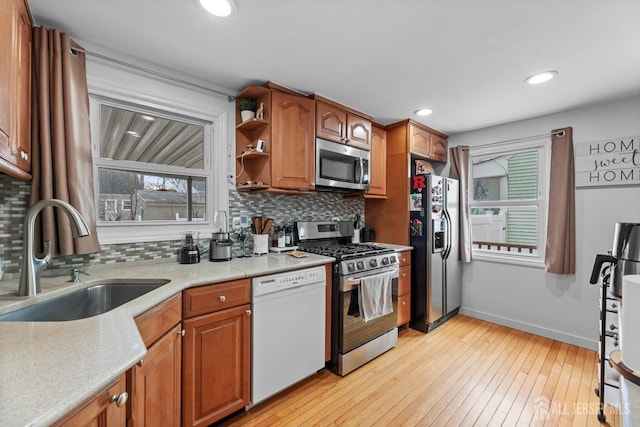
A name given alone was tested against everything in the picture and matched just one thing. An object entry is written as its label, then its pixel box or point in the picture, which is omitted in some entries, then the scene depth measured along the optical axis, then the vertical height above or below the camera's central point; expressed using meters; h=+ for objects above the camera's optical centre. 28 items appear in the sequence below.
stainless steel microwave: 2.43 +0.42
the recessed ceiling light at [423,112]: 2.66 +1.00
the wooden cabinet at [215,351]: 1.45 -0.82
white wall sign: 2.30 +0.44
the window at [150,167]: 1.81 +0.31
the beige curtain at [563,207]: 2.59 +0.04
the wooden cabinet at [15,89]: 1.03 +0.51
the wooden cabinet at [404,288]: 2.83 -0.85
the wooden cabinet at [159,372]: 1.11 -0.75
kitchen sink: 1.17 -0.47
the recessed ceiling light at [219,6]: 1.29 +1.00
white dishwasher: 1.69 -0.82
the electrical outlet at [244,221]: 2.32 -0.11
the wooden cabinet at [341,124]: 2.42 +0.83
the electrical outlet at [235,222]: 2.29 -0.11
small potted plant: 2.19 +0.83
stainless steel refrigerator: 2.87 -0.40
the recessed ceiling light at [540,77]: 1.93 +0.99
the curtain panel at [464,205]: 3.22 +0.06
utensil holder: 2.27 -0.30
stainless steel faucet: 1.09 -0.18
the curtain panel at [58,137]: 1.41 +0.39
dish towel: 2.20 -0.74
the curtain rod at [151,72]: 1.65 +0.96
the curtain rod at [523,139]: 2.65 +0.79
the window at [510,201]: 2.91 +0.11
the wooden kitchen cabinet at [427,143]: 3.01 +0.80
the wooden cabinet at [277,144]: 2.15 +0.55
